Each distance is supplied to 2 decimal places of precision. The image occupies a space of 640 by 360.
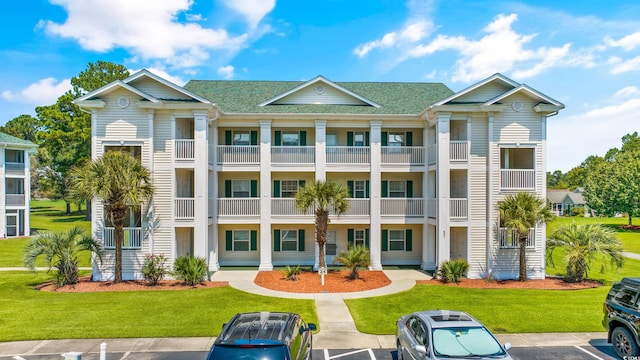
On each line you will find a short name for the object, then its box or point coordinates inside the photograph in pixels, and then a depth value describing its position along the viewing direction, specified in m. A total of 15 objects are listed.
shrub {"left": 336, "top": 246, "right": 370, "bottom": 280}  18.62
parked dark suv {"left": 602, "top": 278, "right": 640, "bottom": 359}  9.24
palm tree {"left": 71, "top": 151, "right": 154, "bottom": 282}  16.81
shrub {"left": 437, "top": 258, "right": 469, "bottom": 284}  18.34
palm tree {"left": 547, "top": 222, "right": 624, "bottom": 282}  17.23
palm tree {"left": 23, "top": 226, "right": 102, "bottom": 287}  16.66
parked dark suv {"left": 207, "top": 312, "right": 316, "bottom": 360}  6.45
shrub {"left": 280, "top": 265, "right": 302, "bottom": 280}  18.67
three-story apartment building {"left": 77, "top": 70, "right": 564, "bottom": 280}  19.08
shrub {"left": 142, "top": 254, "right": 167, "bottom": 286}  17.83
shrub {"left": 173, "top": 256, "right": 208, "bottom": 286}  17.58
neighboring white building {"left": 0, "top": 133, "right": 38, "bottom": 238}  33.91
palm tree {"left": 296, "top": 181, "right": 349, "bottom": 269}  18.33
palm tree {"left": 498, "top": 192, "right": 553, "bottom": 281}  17.86
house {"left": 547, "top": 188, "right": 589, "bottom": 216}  74.88
